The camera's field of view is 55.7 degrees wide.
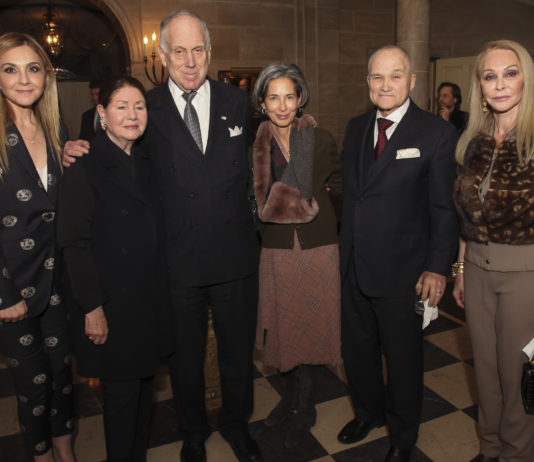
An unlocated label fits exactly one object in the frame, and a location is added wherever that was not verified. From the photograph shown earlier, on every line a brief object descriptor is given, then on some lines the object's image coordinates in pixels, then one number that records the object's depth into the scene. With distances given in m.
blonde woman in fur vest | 1.89
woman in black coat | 1.88
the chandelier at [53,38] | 7.62
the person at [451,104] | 5.27
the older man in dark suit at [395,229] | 2.11
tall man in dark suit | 2.19
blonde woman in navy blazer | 1.93
